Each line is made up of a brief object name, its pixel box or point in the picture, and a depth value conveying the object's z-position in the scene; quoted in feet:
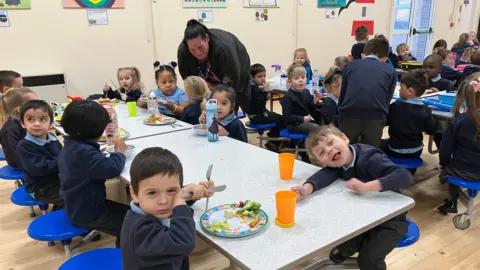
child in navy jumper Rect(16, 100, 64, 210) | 7.49
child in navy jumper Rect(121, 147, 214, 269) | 3.89
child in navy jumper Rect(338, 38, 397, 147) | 9.98
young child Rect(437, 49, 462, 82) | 16.11
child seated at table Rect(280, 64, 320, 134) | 12.60
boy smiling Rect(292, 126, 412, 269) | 5.42
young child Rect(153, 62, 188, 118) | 11.45
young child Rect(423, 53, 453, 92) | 13.97
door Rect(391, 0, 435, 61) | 30.37
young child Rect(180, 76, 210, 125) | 10.77
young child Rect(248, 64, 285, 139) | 13.60
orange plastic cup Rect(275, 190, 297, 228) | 4.44
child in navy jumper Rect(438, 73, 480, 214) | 8.80
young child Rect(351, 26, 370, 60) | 16.83
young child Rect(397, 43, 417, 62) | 21.74
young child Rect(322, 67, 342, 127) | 12.09
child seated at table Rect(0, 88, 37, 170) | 8.91
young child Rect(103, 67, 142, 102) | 13.52
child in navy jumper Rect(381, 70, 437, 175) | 10.01
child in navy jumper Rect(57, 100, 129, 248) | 5.92
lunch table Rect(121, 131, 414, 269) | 4.04
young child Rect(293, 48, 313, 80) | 17.50
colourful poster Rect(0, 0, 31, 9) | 16.04
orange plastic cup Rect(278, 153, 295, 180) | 5.86
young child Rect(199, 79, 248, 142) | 8.93
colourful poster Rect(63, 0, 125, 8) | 17.37
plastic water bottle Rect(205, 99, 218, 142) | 7.82
